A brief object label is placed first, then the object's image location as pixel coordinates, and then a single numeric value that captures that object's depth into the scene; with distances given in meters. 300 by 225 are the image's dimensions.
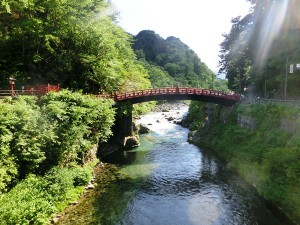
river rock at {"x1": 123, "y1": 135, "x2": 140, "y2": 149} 44.44
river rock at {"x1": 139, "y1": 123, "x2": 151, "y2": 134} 58.68
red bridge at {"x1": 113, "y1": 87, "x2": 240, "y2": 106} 42.88
